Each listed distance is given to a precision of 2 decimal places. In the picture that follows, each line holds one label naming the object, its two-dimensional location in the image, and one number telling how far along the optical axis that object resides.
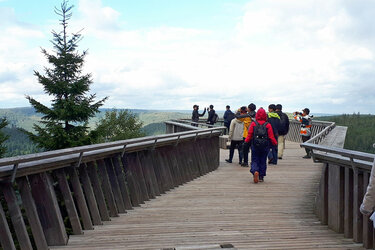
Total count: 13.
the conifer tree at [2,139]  26.06
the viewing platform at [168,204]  5.42
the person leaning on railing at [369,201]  3.93
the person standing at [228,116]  22.12
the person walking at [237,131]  13.20
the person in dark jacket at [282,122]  14.24
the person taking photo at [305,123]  16.02
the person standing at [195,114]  25.25
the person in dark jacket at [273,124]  13.66
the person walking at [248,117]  12.82
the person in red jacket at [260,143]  10.47
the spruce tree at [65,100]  29.80
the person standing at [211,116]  23.56
